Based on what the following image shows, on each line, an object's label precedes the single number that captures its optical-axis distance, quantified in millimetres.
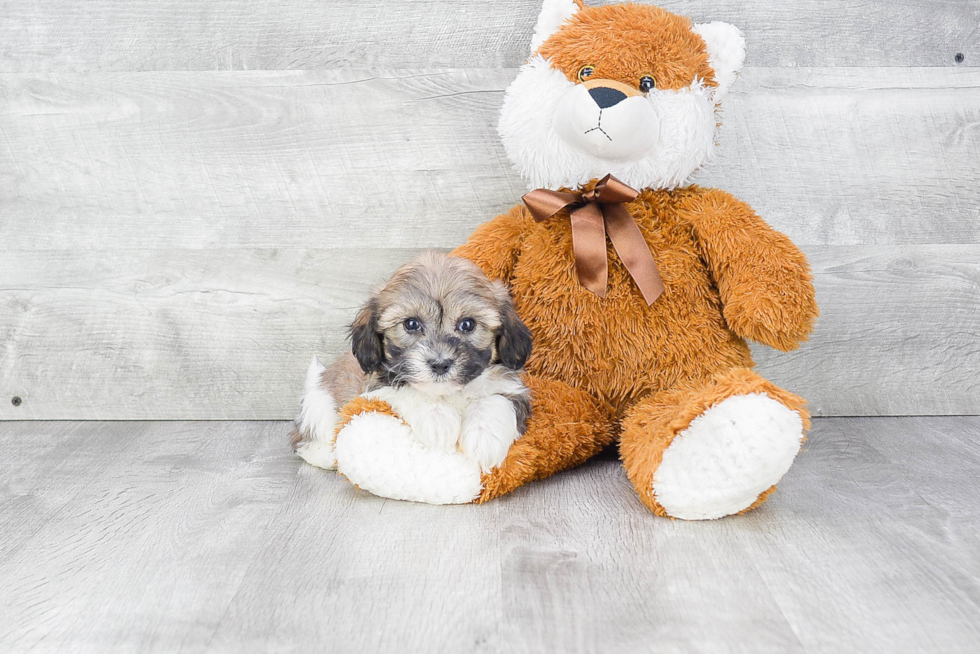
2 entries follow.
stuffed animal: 1683
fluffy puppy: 1593
